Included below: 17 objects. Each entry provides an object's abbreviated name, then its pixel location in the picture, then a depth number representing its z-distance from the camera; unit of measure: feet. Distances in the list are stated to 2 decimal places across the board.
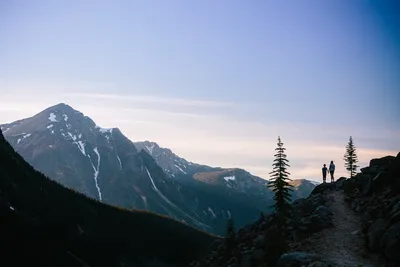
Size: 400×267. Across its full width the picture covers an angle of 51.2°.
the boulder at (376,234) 118.01
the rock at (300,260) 109.09
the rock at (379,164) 177.55
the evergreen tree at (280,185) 172.76
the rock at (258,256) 135.97
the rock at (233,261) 155.74
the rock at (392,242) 106.63
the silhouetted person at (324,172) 215.20
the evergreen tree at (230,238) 173.17
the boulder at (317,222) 144.46
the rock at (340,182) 199.53
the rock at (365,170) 185.02
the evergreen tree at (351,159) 215.72
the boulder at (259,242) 146.28
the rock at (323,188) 201.14
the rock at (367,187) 161.38
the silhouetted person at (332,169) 212.43
